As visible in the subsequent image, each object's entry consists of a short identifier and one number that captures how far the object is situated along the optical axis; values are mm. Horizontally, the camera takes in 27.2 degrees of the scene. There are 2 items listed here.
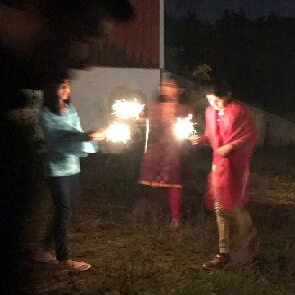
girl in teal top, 4922
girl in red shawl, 5277
